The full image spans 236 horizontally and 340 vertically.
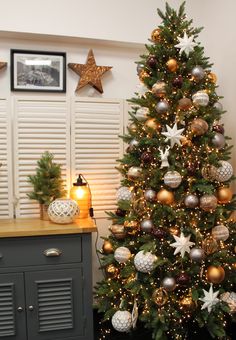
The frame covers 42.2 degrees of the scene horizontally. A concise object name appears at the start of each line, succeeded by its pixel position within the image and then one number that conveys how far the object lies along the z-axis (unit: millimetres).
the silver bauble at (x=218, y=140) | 1856
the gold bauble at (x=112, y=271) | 2078
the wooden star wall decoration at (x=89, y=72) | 2402
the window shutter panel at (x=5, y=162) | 2279
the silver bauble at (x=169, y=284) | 1749
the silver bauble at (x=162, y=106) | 1848
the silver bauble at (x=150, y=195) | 1859
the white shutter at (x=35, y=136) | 2320
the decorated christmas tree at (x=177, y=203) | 1796
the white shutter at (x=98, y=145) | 2420
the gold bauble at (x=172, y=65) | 1881
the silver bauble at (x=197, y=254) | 1740
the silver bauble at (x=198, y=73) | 1863
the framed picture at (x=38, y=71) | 2328
